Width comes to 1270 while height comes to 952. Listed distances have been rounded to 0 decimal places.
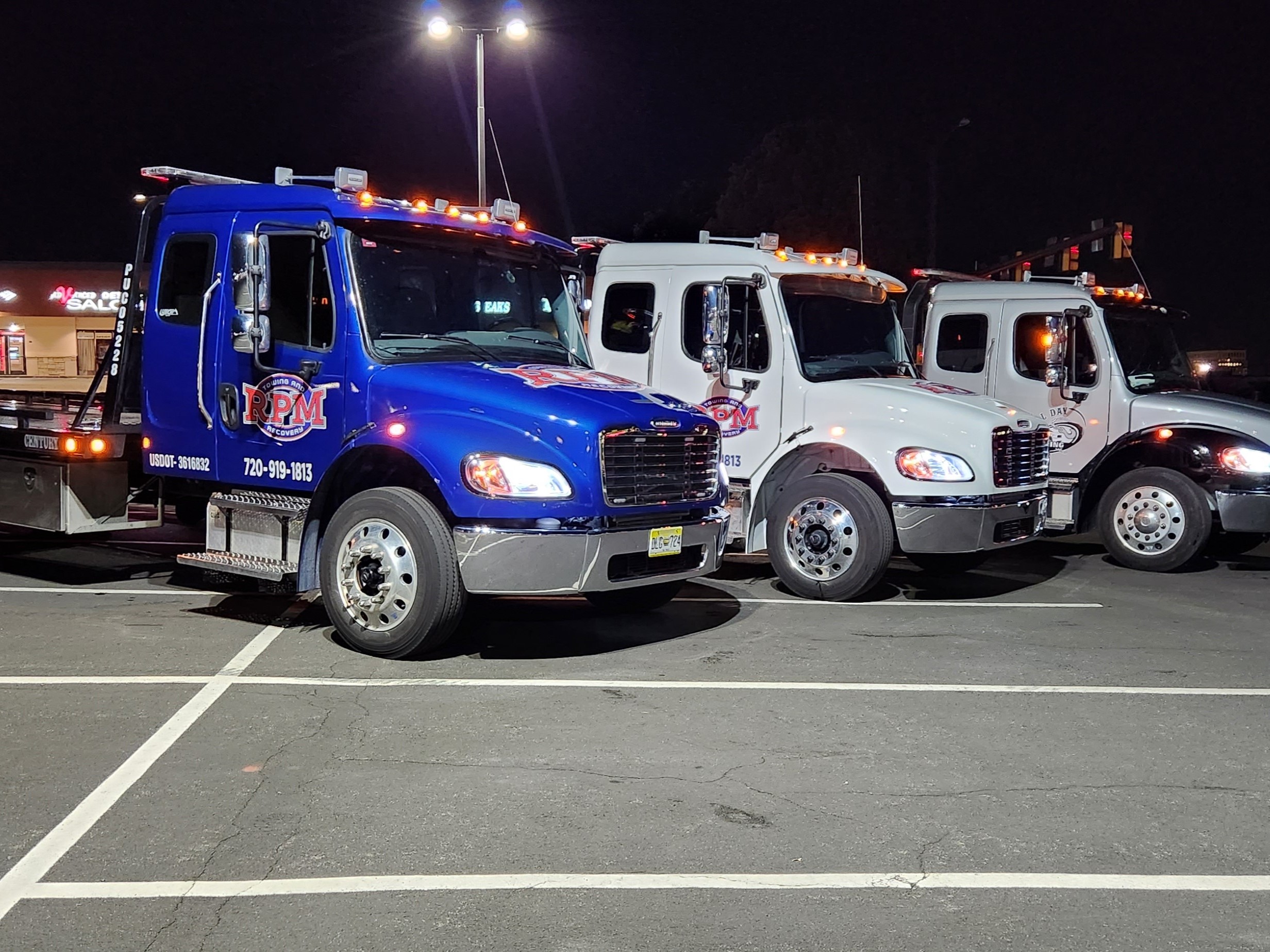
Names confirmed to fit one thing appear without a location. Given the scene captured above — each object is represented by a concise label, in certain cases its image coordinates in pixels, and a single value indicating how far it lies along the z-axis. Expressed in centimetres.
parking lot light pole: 1858
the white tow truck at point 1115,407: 1164
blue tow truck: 750
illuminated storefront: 3878
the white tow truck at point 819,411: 964
